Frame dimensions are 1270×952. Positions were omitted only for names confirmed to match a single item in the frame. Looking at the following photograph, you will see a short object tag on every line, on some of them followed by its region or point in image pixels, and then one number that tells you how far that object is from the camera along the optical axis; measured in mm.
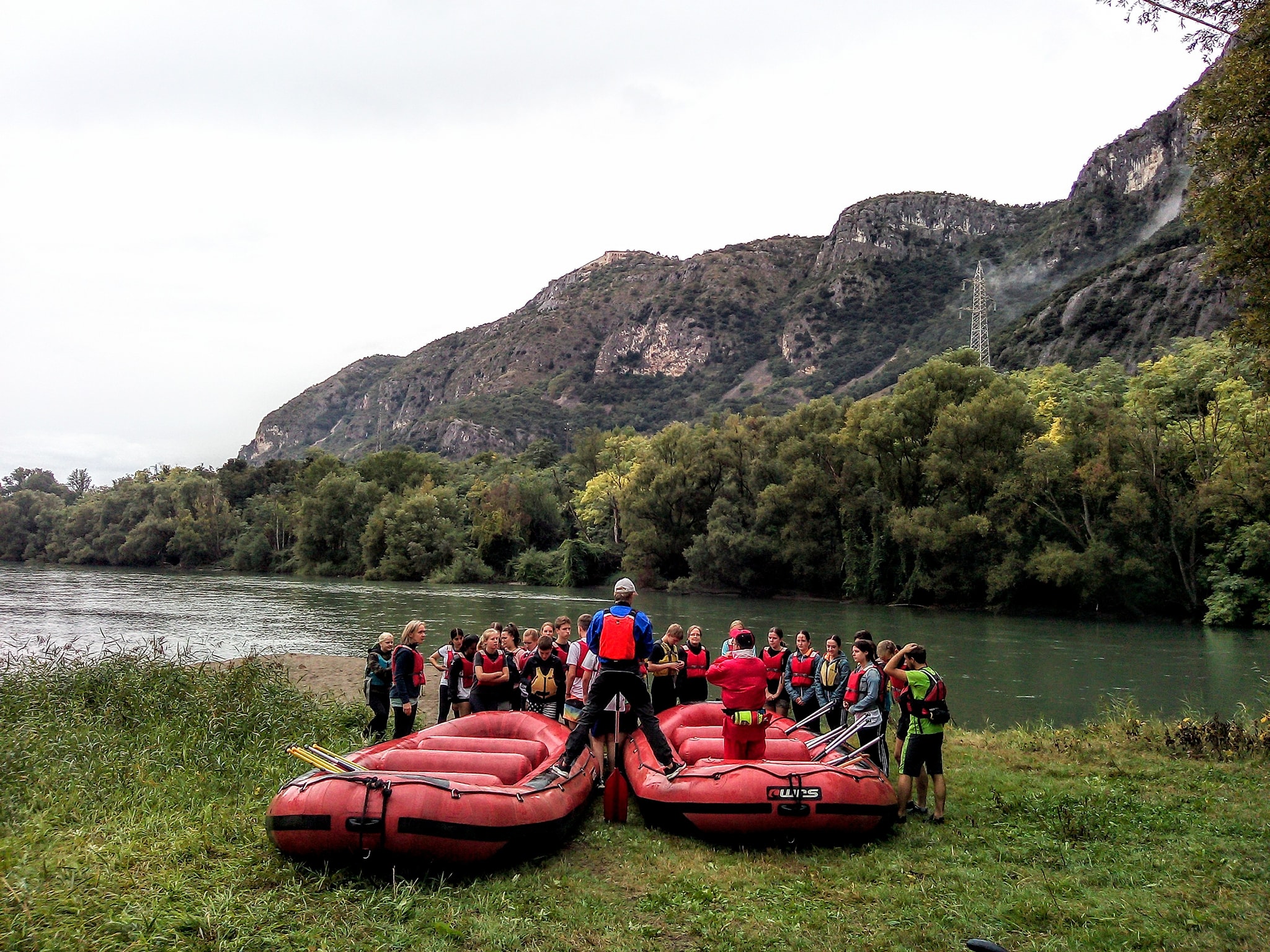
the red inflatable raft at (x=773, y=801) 6840
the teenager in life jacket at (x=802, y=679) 10672
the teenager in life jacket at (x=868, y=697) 8508
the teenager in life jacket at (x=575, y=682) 9195
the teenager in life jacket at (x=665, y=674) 9977
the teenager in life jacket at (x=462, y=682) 10305
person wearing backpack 7422
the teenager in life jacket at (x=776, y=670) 10938
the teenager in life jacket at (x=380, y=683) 9906
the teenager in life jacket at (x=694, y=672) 10669
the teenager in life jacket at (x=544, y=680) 10156
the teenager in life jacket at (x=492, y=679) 9859
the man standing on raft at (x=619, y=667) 7418
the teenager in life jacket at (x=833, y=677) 9898
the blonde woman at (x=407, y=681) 9523
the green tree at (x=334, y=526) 69125
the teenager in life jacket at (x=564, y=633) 10984
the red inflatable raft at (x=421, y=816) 5910
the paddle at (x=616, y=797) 7773
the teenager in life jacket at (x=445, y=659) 10562
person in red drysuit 7527
